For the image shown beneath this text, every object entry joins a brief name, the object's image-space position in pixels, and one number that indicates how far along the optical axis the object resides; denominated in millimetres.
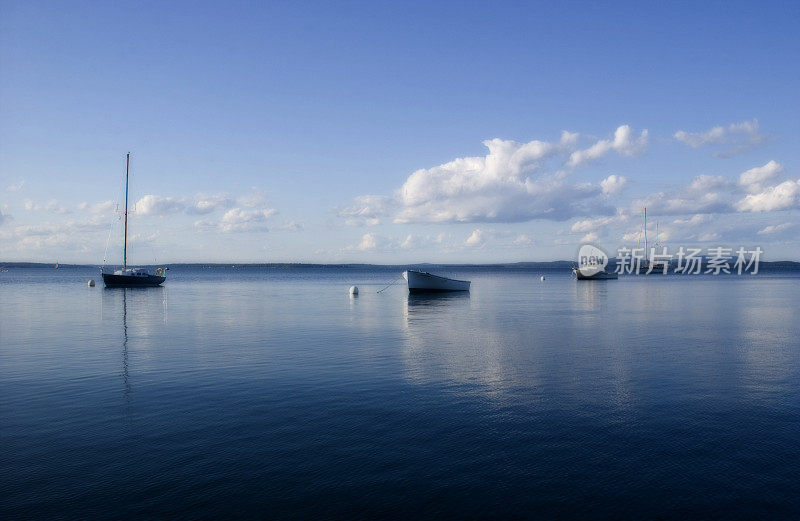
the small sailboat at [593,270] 126750
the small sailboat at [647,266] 192500
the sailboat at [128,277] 81812
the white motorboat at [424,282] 70688
